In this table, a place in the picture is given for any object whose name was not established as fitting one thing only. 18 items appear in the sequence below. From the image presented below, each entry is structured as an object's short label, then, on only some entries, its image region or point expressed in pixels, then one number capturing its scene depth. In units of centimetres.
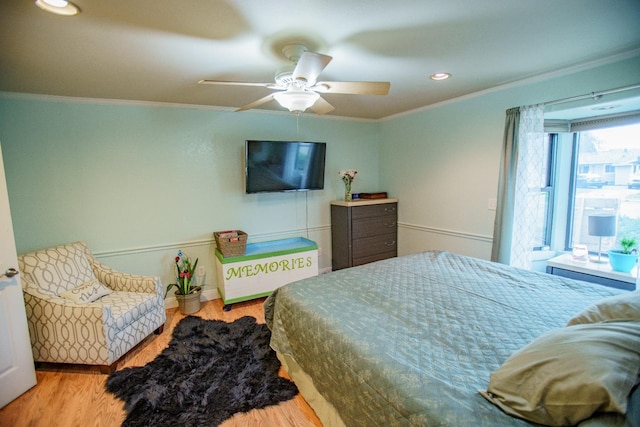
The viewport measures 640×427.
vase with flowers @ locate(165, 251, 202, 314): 327
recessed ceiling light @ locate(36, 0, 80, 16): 135
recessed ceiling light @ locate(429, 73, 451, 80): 252
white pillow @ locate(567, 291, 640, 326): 121
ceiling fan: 186
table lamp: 281
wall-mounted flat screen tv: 346
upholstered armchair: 225
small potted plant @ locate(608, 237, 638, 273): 263
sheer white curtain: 271
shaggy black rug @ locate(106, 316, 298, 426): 190
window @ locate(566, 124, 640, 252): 271
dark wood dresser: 401
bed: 116
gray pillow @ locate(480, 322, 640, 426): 88
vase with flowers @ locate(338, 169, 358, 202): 420
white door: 199
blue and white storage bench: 332
